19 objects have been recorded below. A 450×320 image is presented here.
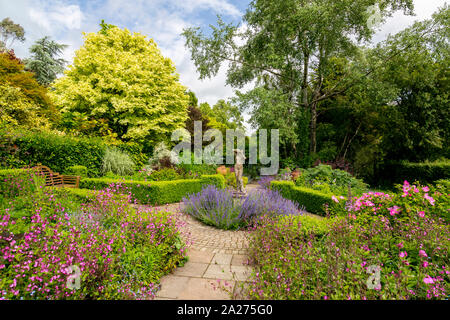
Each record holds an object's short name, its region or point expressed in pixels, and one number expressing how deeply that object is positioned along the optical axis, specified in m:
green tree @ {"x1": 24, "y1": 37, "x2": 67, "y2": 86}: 18.05
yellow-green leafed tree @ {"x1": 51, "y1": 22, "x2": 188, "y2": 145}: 10.97
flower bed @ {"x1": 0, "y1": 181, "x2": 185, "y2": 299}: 1.69
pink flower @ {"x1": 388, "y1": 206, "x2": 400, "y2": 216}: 3.11
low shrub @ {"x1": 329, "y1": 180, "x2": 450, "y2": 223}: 3.18
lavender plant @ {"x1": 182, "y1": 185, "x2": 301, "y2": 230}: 4.57
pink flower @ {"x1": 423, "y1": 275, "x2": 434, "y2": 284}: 1.64
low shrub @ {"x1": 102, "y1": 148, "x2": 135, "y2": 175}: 8.41
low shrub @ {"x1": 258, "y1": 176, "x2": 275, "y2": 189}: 10.73
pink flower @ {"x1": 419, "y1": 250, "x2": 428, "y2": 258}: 1.96
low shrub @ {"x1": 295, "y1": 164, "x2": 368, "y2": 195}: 6.97
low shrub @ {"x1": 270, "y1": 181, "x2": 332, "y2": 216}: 5.75
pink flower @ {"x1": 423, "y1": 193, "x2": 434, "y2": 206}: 3.06
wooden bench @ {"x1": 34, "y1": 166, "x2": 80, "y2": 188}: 6.19
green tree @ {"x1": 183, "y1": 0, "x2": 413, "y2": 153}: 10.16
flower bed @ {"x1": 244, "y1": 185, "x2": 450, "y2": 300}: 1.79
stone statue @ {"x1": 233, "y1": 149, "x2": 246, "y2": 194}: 6.91
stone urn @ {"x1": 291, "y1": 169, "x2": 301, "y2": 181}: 9.72
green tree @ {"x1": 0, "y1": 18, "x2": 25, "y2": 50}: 22.39
